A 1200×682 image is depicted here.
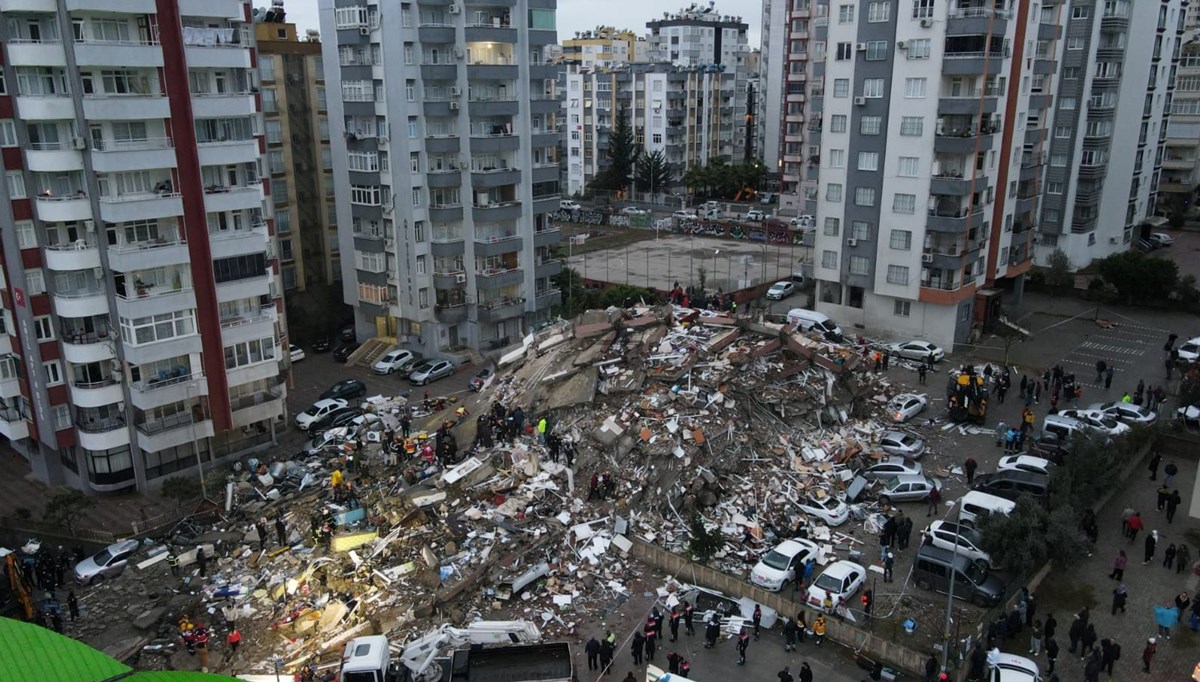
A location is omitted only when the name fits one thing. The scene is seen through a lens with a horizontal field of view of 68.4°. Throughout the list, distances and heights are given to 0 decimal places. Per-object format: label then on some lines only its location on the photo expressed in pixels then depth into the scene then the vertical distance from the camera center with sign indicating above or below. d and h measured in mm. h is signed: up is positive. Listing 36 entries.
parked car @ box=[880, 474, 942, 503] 33312 -13837
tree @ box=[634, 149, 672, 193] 112062 -7141
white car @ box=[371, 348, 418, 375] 50500 -13712
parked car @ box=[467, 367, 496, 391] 45012 -13491
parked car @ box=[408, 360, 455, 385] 48812 -13875
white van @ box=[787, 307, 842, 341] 50219 -11729
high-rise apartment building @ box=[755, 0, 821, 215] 91812 +672
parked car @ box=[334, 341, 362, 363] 53069 -13818
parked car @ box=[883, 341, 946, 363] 48656 -12803
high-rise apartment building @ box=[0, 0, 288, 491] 32125 -4584
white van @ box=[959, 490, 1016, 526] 30078 -13106
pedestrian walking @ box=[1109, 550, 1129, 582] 27719 -13911
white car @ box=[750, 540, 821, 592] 27688 -13952
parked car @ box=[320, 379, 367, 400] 46000 -13931
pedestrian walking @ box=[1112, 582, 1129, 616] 26141 -14034
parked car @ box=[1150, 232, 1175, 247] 78062 -11048
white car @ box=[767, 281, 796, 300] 62625 -12301
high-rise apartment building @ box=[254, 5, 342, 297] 53844 -2381
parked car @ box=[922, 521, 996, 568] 28266 -13511
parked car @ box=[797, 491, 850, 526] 31894 -14022
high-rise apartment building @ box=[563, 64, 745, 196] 116312 +215
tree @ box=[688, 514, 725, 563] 29203 -13874
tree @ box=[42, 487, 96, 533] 32281 -13882
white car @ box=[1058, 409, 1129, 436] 36919 -12898
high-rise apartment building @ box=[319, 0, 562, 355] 48812 -2674
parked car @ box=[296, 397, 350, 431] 42344 -13919
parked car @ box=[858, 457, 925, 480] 34625 -13685
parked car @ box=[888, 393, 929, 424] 40625 -13333
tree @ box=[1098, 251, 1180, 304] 57000 -10346
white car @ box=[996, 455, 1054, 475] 33094 -12938
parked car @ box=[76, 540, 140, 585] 30812 -15264
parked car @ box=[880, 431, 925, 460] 36844 -13549
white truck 23391 -14275
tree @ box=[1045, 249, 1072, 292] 62719 -11207
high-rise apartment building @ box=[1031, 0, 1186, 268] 63375 -500
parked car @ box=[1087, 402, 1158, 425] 38594 -12941
